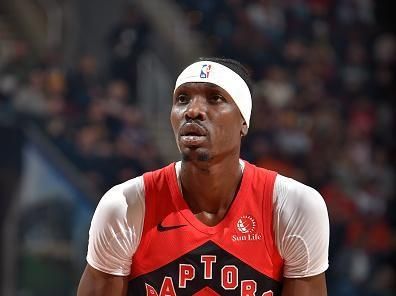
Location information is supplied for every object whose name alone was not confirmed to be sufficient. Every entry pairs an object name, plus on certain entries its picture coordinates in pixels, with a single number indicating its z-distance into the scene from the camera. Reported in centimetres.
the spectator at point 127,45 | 1794
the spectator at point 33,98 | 1565
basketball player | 636
